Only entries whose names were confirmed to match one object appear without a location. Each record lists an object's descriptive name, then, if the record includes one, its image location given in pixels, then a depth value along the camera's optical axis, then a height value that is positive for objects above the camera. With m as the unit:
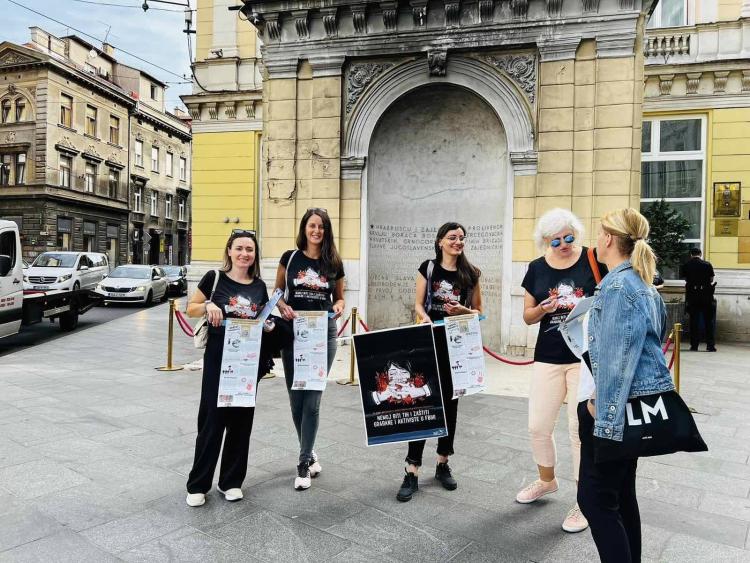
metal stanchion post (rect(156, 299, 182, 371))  9.08 -1.39
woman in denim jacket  2.44 -0.41
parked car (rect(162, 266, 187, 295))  25.95 -0.78
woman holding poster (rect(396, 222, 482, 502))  4.15 -0.21
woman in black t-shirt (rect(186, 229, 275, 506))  3.93 -0.75
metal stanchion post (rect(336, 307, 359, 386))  7.85 -1.59
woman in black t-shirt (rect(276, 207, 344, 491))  4.29 -0.19
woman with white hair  3.79 -0.31
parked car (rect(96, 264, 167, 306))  20.78 -0.85
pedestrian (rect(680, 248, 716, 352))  11.75 -0.48
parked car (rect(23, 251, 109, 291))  19.14 -0.37
